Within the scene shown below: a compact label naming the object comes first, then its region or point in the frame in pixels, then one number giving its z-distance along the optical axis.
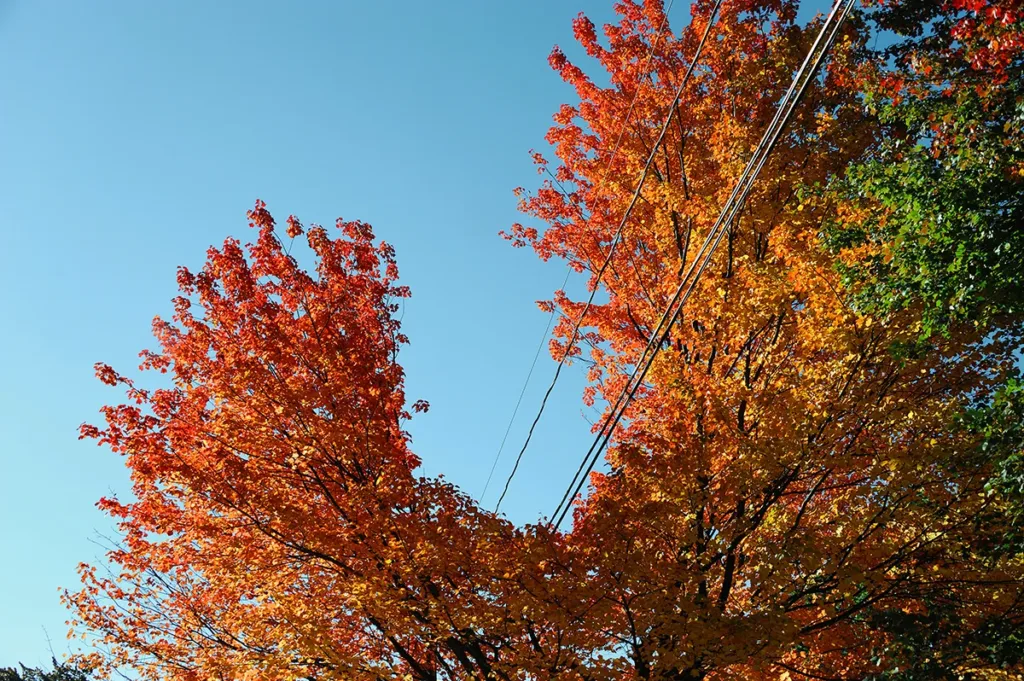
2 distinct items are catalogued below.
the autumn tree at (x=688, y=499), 7.17
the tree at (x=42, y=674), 19.59
